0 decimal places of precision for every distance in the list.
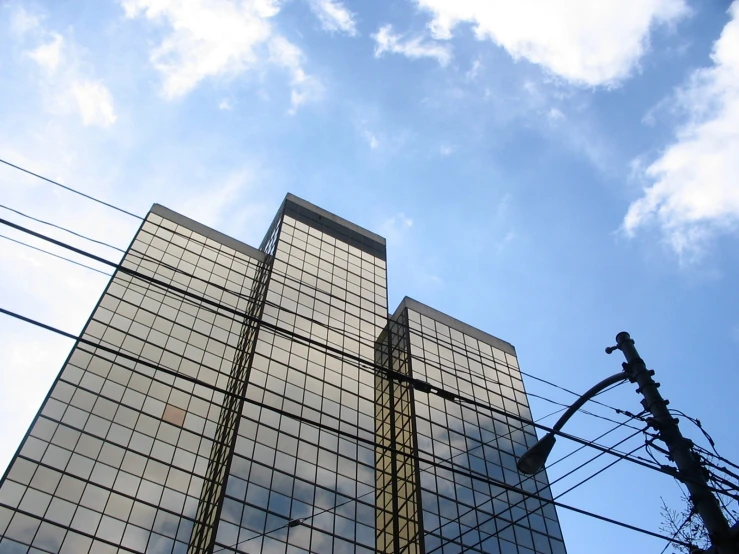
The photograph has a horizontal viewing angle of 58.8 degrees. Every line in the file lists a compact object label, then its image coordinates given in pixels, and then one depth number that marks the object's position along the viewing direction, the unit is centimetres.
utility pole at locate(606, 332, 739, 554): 969
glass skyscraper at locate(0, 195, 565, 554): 3828
